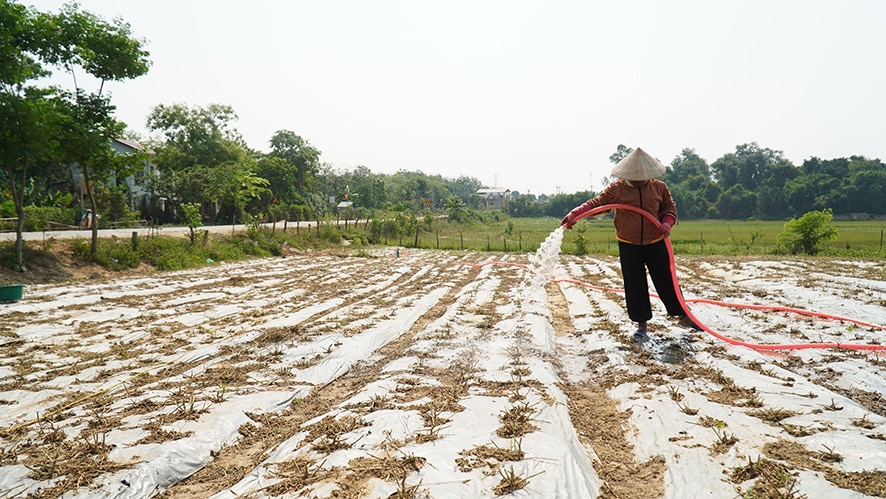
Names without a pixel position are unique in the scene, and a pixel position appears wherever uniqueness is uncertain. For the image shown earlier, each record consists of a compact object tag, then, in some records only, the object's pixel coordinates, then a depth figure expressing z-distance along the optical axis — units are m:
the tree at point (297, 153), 38.53
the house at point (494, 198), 92.19
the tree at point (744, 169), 67.31
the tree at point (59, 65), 9.61
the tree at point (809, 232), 16.89
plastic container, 7.61
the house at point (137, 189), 28.94
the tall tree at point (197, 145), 29.53
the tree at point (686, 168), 75.81
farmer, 4.66
